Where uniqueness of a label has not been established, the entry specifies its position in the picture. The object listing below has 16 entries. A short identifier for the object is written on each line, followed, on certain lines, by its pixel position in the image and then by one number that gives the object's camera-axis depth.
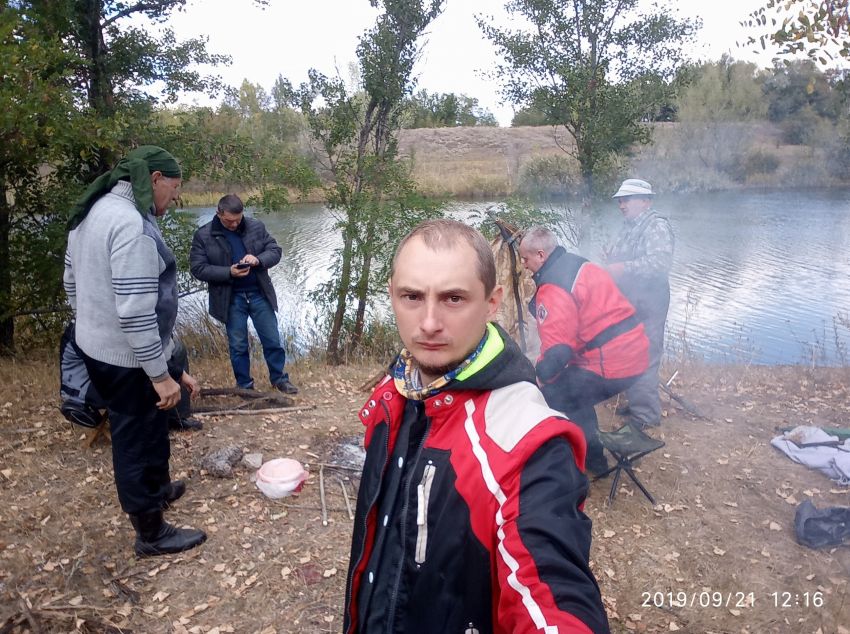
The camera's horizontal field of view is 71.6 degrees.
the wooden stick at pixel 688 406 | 5.81
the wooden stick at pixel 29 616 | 2.75
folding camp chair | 4.18
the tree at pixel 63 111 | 5.60
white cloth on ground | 4.58
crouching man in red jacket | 3.96
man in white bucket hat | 5.39
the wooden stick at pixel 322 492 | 3.86
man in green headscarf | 2.81
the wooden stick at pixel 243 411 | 5.30
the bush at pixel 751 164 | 18.94
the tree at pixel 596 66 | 8.25
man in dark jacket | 5.56
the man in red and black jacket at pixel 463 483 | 1.17
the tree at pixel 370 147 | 7.13
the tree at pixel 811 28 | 3.23
